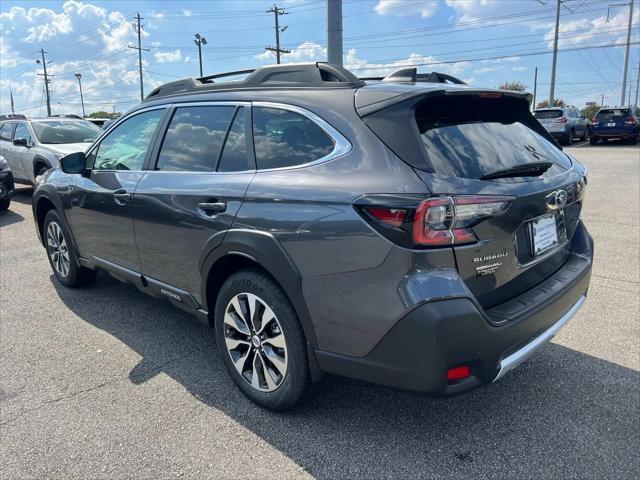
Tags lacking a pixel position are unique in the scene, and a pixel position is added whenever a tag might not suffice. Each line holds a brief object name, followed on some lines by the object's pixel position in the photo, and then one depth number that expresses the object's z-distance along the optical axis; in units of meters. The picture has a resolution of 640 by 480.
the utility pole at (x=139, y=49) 50.72
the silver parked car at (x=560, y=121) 21.05
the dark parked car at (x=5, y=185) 9.12
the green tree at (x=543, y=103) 55.75
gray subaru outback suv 2.18
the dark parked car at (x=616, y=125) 21.78
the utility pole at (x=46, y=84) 69.50
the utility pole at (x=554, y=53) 36.66
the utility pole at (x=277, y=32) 45.28
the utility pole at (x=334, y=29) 8.44
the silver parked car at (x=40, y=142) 9.81
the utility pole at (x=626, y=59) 44.06
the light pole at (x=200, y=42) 48.97
